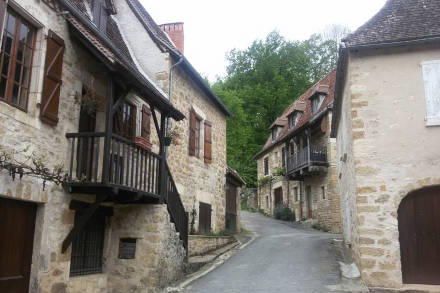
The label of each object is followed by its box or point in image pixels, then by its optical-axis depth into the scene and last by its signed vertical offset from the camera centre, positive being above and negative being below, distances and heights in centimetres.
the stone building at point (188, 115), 1191 +365
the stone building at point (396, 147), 841 +165
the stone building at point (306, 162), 2092 +351
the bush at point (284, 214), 2534 +75
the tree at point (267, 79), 3438 +1238
